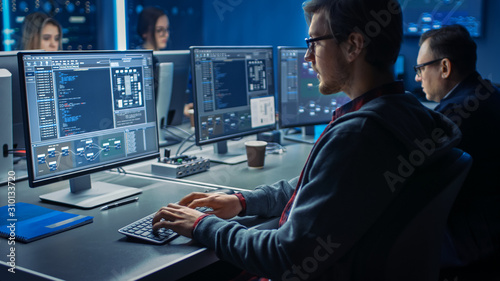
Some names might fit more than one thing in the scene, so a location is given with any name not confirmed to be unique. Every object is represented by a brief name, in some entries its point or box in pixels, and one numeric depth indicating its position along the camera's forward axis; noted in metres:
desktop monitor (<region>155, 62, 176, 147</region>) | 2.76
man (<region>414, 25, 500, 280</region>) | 1.84
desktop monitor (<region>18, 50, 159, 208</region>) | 1.57
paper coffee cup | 2.24
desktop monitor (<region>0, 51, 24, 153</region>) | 2.01
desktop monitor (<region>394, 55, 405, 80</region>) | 4.31
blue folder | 1.42
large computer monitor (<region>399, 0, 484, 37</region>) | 3.99
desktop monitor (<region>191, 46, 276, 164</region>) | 2.28
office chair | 1.01
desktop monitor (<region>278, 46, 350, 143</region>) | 2.73
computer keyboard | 1.38
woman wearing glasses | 4.83
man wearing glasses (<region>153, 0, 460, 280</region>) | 1.09
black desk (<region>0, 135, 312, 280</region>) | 1.19
